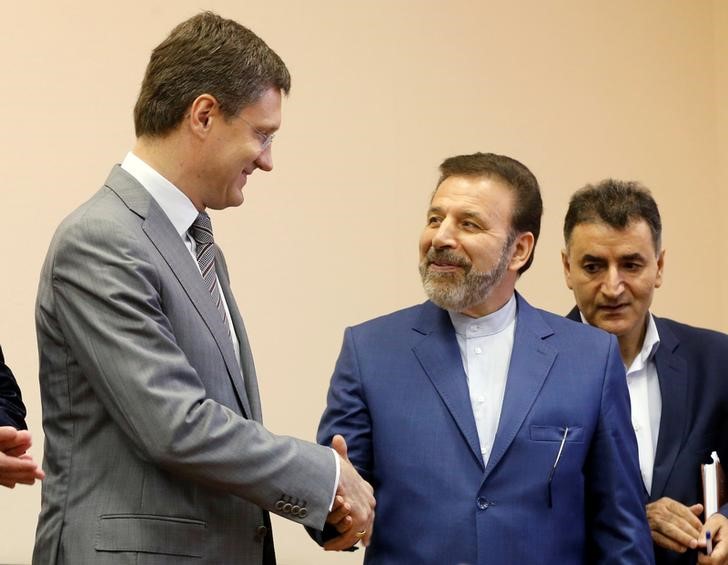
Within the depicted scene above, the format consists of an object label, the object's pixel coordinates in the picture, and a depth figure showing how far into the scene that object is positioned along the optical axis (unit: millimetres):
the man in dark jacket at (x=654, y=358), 3064
